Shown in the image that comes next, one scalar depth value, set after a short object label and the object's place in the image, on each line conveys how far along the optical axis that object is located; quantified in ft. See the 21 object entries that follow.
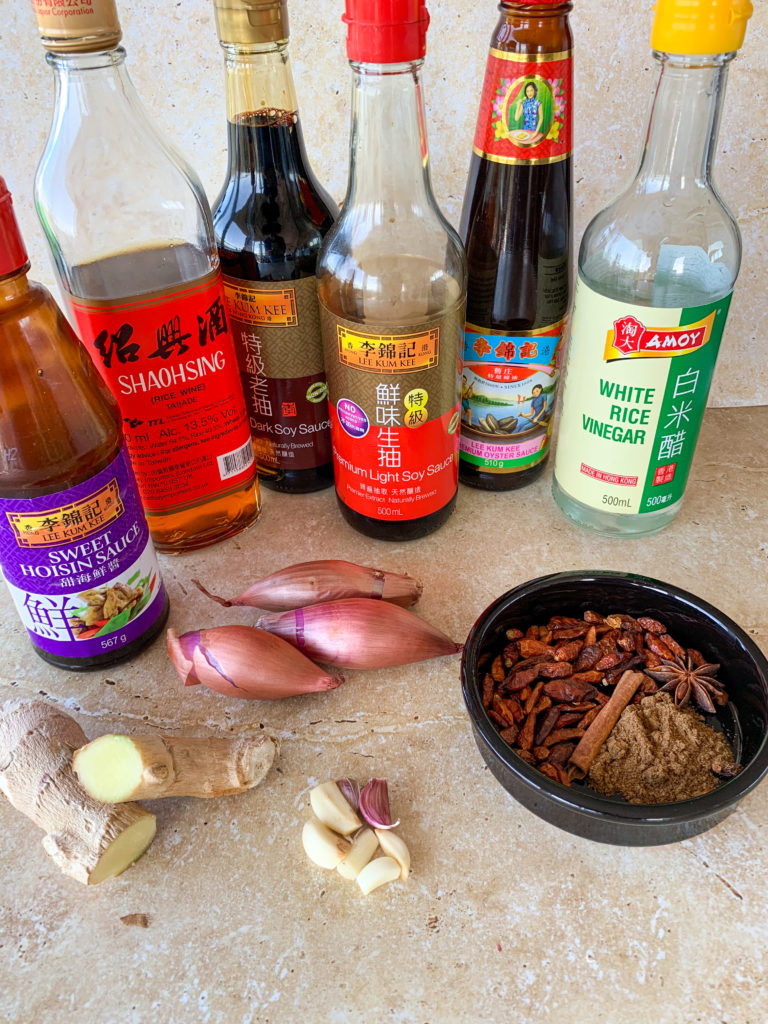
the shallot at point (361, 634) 1.87
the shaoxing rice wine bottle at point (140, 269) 1.79
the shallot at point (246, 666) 1.79
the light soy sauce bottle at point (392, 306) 1.80
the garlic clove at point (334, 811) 1.61
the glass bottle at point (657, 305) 1.85
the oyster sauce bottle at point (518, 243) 1.87
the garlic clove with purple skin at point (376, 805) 1.60
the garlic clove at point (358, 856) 1.54
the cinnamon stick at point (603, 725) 1.65
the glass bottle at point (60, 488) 1.62
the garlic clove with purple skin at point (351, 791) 1.65
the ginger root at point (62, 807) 1.51
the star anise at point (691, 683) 1.74
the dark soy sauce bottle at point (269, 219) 1.90
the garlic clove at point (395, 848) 1.54
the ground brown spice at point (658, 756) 1.59
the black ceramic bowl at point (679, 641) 1.40
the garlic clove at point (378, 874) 1.52
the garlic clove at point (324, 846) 1.56
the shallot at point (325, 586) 2.00
